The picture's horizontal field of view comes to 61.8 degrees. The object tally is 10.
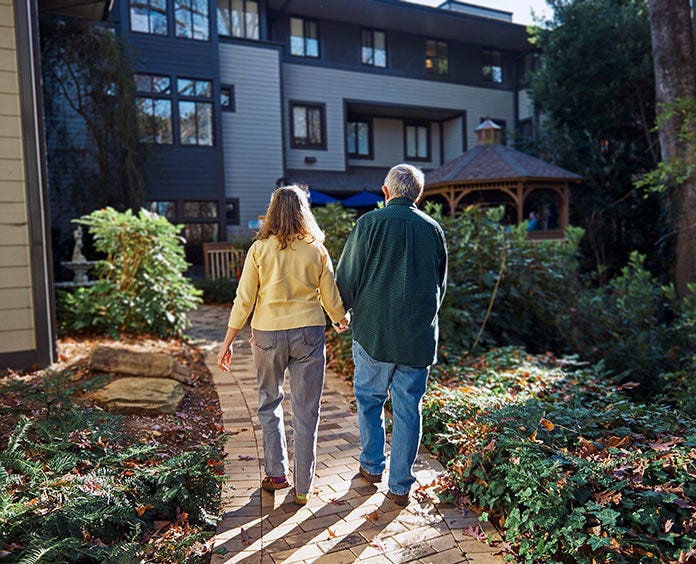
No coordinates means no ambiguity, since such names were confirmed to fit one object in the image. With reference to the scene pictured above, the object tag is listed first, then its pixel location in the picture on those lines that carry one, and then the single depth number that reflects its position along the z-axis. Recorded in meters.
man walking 3.12
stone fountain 9.94
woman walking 3.09
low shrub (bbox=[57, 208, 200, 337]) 7.40
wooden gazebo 13.74
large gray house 15.85
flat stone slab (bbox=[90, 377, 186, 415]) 4.49
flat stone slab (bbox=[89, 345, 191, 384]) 5.38
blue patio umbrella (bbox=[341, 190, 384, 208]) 16.92
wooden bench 14.62
